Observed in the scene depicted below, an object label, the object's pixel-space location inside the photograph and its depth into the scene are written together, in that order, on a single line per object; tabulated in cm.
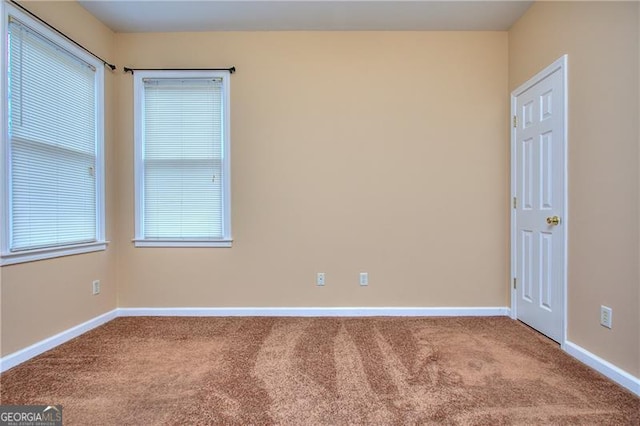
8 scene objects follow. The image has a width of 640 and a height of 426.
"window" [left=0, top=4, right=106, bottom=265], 200
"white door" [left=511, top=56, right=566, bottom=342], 221
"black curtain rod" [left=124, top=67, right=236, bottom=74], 288
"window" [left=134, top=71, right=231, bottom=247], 291
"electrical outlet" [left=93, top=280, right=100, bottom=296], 268
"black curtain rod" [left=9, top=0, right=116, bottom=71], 204
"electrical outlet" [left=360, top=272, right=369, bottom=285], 292
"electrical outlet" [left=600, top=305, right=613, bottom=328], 184
